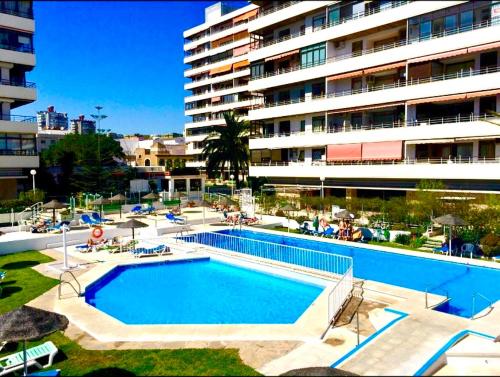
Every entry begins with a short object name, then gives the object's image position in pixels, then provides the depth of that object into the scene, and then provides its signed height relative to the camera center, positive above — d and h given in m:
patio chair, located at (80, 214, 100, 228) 31.28 -3.87
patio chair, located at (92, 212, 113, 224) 31.94 -3.84
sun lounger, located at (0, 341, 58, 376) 10.05 -4.66
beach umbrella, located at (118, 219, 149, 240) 22.75 -3.04
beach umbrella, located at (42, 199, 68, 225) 29.39 -2.51
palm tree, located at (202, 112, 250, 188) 52.16 +2.54
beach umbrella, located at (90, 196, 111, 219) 33.44 -2.65
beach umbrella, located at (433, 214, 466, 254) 20.25 -2.73
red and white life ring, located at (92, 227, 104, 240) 24.27 -3.72
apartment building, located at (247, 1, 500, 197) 30.83 +5.38
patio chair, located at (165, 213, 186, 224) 31.88 -3.93
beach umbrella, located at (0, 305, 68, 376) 8.75 -3.29
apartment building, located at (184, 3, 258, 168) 73.62 +18.05
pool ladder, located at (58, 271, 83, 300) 15.50 -4.55
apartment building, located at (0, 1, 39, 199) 43.09 +7.93
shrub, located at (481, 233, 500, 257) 20.53 -4.01
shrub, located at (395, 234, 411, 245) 24.65 -4.34
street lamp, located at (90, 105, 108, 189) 72.88 +8.91
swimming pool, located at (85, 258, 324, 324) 14.55 -5.11
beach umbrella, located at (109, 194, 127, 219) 35.34 -2.50
